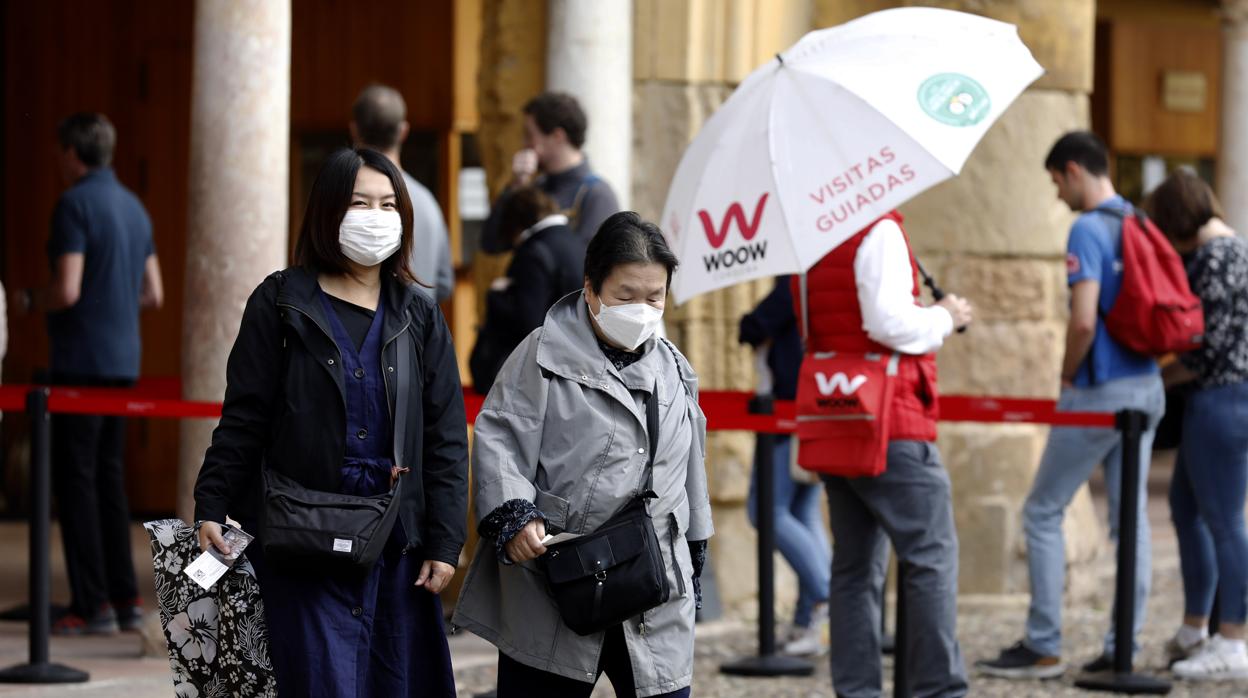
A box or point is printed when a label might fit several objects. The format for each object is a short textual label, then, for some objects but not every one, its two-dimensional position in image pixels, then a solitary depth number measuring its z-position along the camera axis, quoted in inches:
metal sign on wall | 1259.8
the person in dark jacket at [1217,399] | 538.6
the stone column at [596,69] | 621.6
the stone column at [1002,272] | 658.2
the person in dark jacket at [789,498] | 557.3
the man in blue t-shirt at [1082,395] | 520.1
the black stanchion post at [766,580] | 526.0
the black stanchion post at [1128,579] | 513.0
